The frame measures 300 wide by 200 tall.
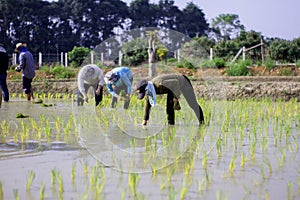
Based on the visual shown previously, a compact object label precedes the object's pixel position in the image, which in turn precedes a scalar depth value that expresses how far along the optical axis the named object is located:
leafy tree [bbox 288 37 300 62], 20.58
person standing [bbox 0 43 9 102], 10.20
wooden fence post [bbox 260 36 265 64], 19.60
